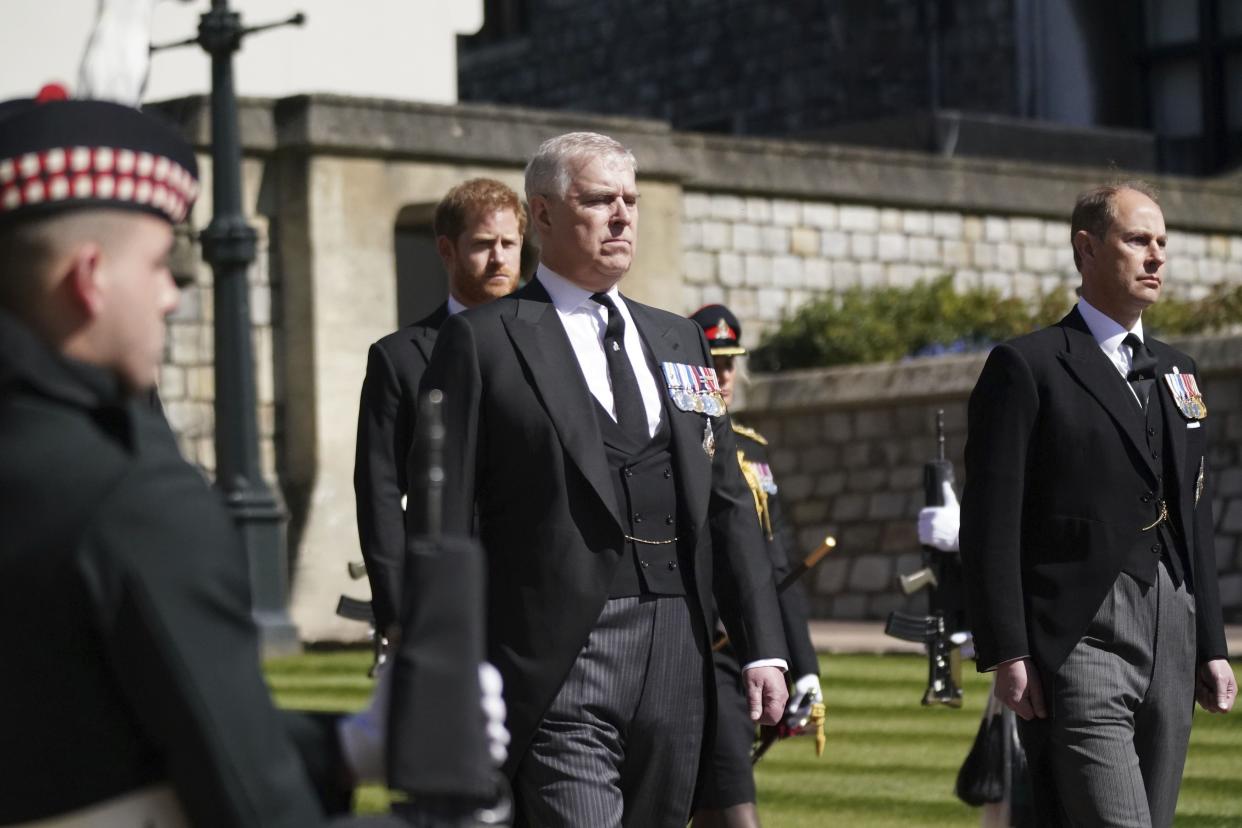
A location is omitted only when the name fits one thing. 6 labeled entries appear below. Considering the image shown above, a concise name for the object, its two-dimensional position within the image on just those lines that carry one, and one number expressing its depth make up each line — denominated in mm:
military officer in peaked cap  12953
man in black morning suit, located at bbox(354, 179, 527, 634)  11383
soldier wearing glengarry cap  4680
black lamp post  30484
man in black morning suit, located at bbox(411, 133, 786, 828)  9516
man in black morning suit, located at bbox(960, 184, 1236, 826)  10781
